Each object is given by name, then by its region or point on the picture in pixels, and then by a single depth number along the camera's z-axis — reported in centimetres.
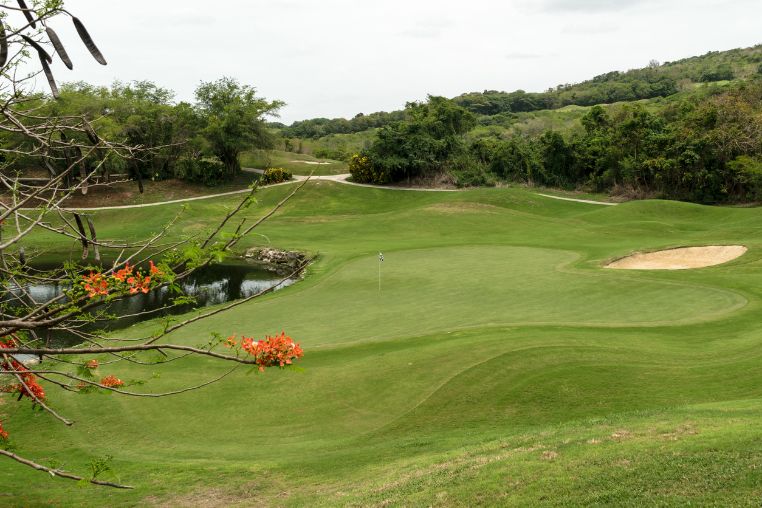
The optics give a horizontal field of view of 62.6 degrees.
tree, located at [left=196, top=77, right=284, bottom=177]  5972
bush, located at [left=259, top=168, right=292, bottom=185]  5839
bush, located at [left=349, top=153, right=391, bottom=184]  6106
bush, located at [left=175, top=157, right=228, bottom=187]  5988
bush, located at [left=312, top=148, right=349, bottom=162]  8241
